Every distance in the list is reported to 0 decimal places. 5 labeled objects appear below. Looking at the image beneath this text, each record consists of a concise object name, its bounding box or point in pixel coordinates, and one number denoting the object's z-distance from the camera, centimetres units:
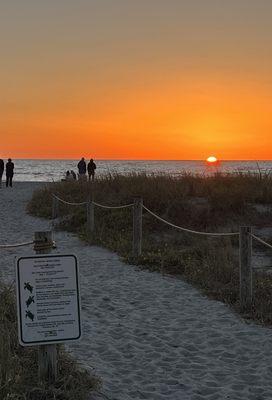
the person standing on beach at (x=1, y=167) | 3230
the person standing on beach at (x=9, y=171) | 3215
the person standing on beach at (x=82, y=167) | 3319
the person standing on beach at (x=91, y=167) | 3123
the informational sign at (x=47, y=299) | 362
